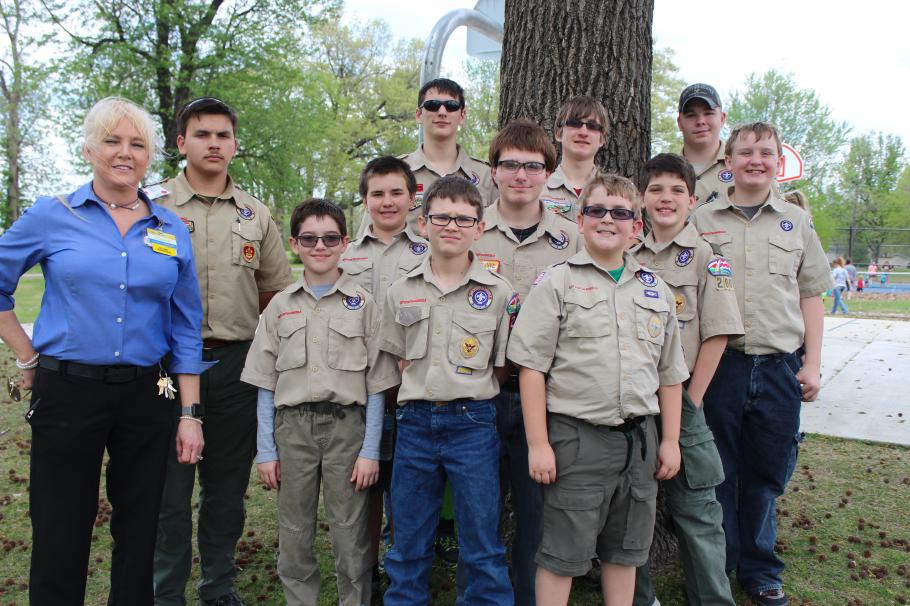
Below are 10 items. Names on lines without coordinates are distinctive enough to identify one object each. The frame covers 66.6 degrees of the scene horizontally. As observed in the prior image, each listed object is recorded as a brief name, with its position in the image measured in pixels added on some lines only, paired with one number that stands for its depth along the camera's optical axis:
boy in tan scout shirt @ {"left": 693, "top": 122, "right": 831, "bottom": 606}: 3.23
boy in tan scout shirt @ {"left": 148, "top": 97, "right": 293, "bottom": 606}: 3.15
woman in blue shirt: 2.44
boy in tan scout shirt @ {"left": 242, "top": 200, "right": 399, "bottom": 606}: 2.98
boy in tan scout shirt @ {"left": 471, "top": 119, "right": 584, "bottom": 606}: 2.98
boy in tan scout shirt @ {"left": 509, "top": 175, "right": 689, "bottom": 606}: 2.69
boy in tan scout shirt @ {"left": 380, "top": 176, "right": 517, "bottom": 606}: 2.77
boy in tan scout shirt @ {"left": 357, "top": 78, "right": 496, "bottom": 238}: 3.70
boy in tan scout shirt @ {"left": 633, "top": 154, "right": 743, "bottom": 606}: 3.03
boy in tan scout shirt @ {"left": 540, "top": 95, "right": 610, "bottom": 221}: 3.41
